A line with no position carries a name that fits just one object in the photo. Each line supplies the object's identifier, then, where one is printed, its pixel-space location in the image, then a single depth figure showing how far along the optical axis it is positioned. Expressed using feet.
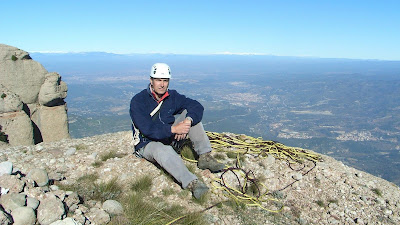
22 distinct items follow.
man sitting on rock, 17.57
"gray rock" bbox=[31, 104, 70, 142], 39.45
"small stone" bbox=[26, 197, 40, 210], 11.84
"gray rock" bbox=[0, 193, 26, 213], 11.29
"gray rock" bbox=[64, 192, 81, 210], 13.14
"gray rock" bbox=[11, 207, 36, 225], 10.89
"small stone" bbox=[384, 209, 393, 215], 17.88
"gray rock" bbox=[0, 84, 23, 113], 34.58
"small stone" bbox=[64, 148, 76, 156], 22.81
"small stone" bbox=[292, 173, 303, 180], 21.93
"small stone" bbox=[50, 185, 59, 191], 14.84
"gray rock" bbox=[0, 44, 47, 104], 36.63
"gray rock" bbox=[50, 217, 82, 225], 11.35
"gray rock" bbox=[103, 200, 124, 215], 13.87
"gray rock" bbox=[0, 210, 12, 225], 10.12
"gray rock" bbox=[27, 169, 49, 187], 14.69
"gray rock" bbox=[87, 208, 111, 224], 12.80
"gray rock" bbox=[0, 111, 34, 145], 34.14
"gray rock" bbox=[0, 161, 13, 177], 13.68
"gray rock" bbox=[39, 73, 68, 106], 39.04
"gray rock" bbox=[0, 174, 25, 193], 12.58
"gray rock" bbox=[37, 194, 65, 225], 11.41
